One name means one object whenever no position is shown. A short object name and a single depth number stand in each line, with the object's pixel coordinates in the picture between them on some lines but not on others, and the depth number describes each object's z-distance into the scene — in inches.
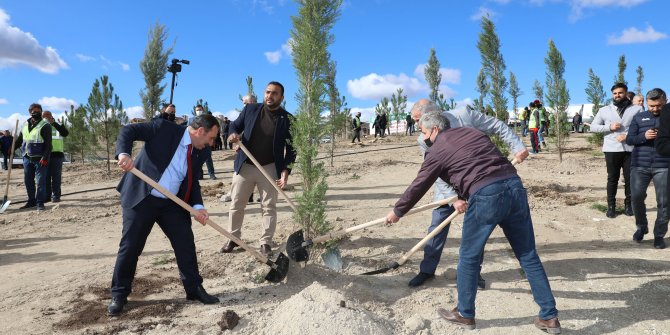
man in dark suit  138.6
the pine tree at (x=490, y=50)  551.4
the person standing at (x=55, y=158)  328.2
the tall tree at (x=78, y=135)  664.9
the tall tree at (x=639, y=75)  1152.0
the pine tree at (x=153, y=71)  652.1
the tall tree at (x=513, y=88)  1100.5
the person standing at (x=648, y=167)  195.0
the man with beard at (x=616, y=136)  239.0
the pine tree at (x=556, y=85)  528.7
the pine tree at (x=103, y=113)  548.1
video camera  423.3
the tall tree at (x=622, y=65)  789.2
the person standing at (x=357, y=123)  937.9
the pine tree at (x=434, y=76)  1162.0
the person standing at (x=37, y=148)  311.1
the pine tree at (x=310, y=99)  186.3
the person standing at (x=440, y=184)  159.6
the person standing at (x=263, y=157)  195.0
